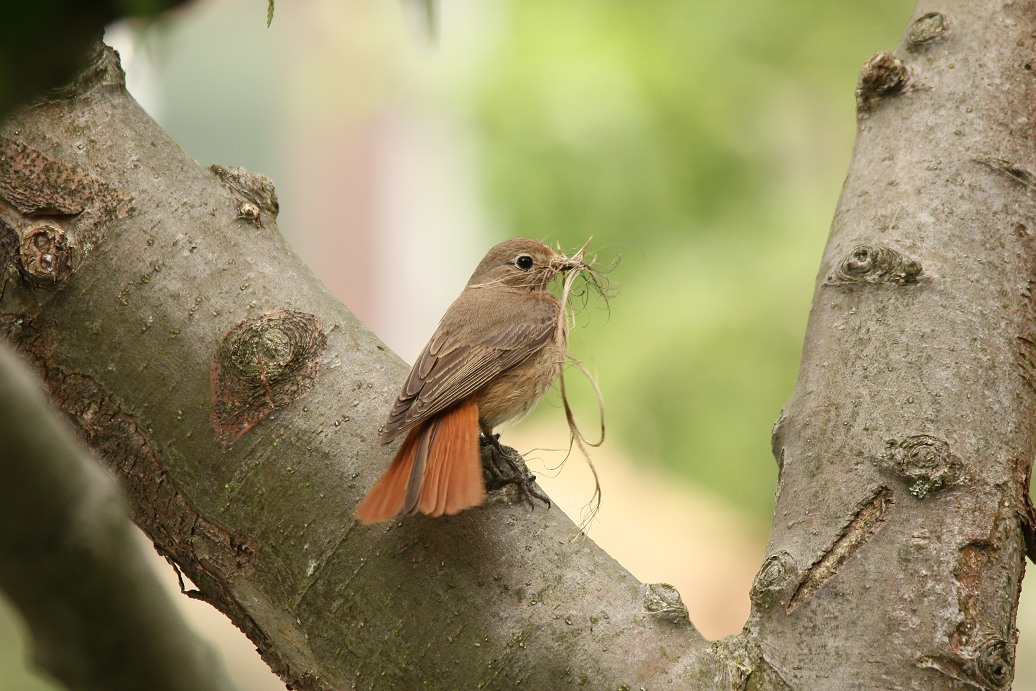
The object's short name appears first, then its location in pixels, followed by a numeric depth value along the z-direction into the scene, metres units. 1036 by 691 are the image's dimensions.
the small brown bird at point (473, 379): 5.06
